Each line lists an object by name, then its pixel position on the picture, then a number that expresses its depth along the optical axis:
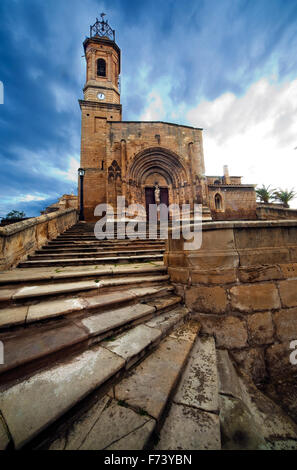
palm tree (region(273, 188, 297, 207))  21.03
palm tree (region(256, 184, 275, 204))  22.48
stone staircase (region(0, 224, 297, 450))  0.95
